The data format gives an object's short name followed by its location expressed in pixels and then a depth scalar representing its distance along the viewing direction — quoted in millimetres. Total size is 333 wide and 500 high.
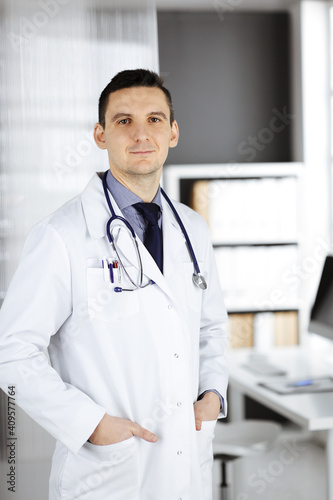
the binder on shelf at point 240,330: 3945
